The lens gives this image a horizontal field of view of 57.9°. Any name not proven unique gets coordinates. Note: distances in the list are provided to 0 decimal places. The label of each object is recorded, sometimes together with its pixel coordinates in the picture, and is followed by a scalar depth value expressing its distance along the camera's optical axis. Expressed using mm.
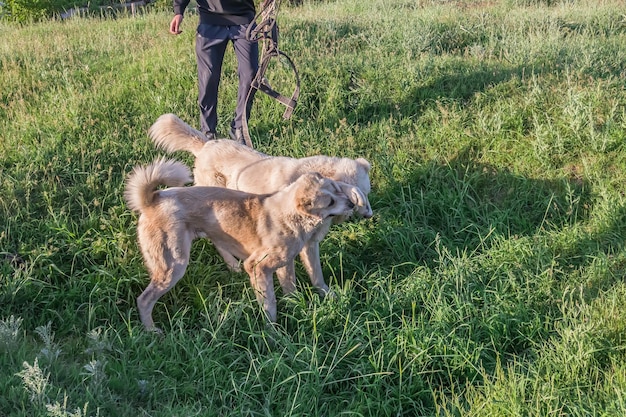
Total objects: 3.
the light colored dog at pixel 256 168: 4637
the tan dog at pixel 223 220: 4145
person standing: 6219
